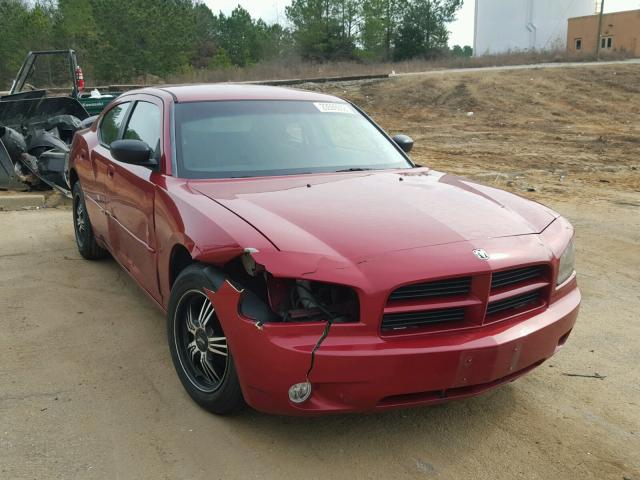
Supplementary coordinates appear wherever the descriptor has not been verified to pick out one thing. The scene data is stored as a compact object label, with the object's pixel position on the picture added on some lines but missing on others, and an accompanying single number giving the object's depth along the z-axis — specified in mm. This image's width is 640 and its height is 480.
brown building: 49219
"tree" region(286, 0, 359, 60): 52781
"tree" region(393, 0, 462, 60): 55312
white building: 61656
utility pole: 32503
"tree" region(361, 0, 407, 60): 57062
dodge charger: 2438
